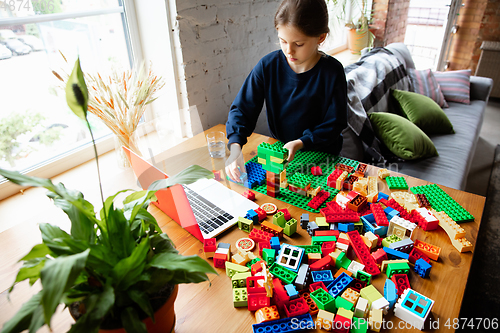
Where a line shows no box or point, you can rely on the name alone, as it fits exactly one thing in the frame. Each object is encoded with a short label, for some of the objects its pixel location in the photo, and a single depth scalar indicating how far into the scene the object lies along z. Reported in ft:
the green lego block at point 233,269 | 2.56
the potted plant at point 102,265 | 1.42
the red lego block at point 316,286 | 2.45
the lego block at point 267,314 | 2.23
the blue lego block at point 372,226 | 2.96
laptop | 2.85
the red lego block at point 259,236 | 2.87
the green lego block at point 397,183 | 3.57
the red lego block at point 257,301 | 2.32
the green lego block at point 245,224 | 2.99
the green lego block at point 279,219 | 2.99
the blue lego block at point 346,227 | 2.97
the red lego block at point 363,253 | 2.62
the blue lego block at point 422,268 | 2.54
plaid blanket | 6.17
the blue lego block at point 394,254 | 2.70
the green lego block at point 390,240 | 2.86
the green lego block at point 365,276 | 2.50
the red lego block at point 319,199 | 3.31
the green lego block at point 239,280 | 2.44
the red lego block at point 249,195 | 3.46
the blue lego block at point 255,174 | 3.69
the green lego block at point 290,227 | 2.94
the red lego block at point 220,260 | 2.65
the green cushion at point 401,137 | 6.12
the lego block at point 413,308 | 2.19
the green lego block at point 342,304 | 2.28
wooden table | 2.26
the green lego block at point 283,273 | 2.48
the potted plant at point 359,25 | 9.87
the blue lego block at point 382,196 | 3.43
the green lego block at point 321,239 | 2.84
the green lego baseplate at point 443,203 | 3.13
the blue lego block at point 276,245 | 2.78
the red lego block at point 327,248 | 2.75
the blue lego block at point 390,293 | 2.32
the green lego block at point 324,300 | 2.29
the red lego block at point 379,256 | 2.71
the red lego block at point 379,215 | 2.99
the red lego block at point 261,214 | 3.16
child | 3.80
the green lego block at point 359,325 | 2.16
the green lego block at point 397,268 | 2.56
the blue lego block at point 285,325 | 2.16
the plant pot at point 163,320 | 1.75
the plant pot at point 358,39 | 9.94
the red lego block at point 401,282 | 2.44
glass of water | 4.24
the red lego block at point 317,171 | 3.85
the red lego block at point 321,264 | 2.58
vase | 3.62
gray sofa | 6.04
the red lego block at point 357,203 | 3.22
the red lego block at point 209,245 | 2.71
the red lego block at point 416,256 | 2.68
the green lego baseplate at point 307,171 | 3.44
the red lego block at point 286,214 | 3.10
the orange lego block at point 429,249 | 2.71
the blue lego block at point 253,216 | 3.10
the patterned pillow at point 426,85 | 8.60
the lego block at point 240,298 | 2.31
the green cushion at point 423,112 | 7.29
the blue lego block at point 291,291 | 2.35
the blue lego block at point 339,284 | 2.41
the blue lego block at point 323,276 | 2.51
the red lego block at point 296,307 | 2.27
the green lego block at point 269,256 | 2.66
